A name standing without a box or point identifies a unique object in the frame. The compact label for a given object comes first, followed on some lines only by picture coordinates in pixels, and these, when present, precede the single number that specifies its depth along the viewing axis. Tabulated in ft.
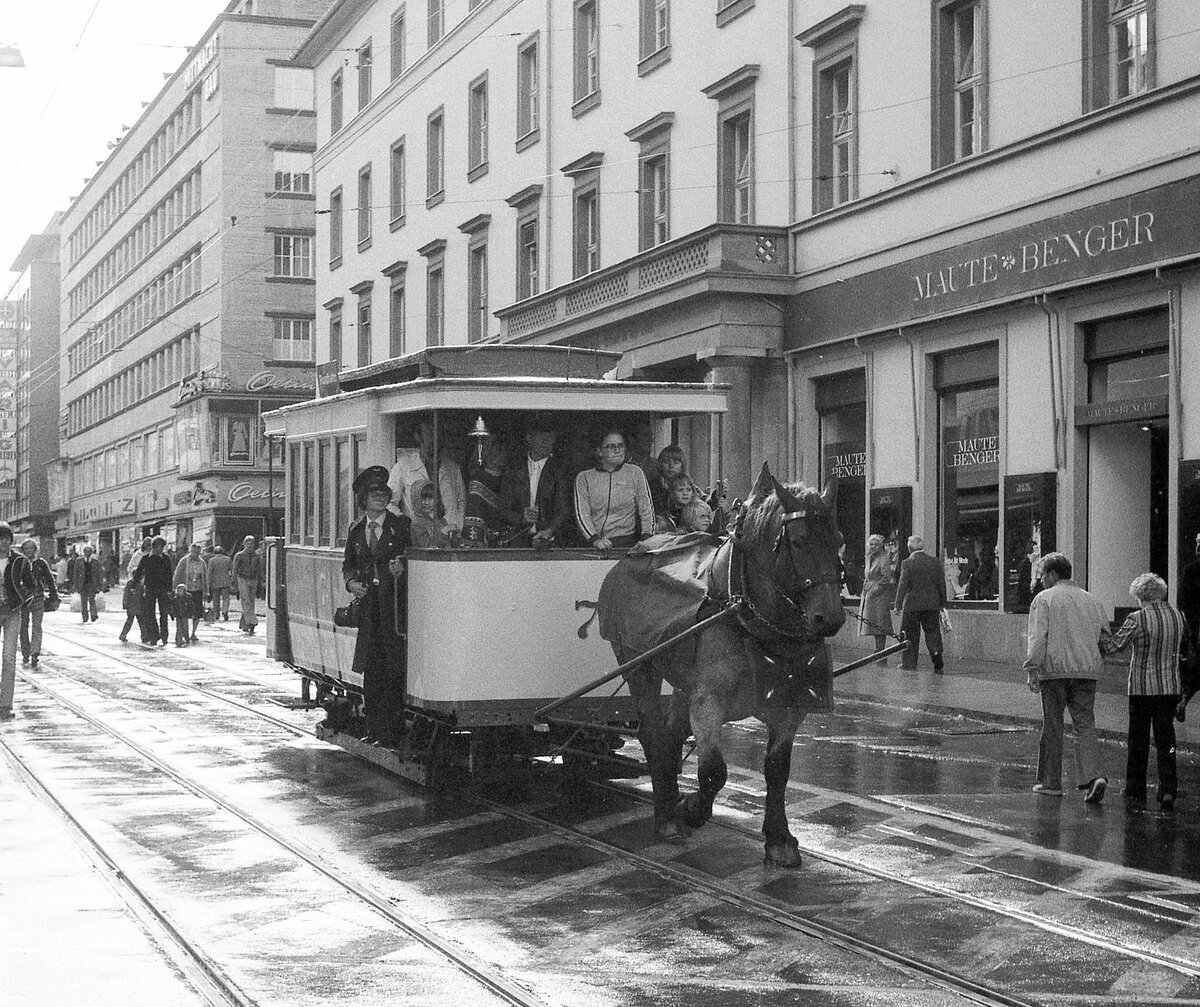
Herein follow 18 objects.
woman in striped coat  38.34
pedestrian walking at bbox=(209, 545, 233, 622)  125.37
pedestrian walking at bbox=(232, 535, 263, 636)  115.44
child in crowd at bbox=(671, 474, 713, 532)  38.45
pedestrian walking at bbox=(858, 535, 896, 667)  78.18
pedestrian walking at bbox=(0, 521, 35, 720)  56.08
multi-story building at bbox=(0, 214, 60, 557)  393.29
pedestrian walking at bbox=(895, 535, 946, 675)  72.84
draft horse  28.35
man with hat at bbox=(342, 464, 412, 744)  37.11
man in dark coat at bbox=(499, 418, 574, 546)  38.14
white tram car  35.53
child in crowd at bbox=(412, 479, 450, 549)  37.29
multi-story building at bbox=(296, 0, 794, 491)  93.97
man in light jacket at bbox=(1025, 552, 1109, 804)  39.99
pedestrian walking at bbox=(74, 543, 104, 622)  132.77
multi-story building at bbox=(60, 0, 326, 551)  227.61
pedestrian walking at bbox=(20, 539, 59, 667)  65.00
